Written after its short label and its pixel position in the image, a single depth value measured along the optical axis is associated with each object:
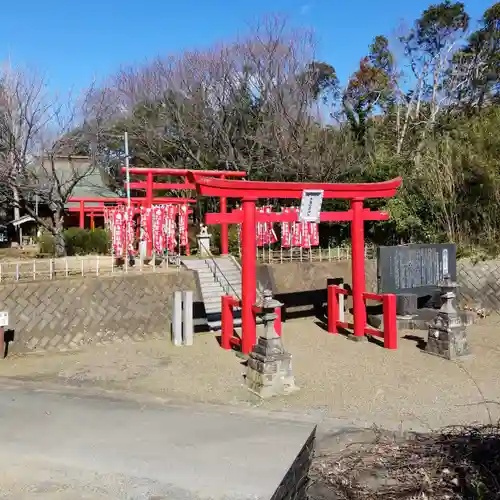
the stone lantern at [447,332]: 9.92
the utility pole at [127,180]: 17.93
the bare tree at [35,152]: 19.55
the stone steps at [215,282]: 13.07
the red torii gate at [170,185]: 16.84
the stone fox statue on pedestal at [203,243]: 17.19
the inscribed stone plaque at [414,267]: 12.31
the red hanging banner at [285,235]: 15.98
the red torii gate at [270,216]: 9.97
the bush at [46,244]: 22.64
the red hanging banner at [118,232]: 14.66
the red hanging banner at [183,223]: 16.98
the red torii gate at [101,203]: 21.95
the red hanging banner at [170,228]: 15.59
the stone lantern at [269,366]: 7.75
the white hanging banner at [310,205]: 10.91
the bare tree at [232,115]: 22.73
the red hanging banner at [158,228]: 15.40
